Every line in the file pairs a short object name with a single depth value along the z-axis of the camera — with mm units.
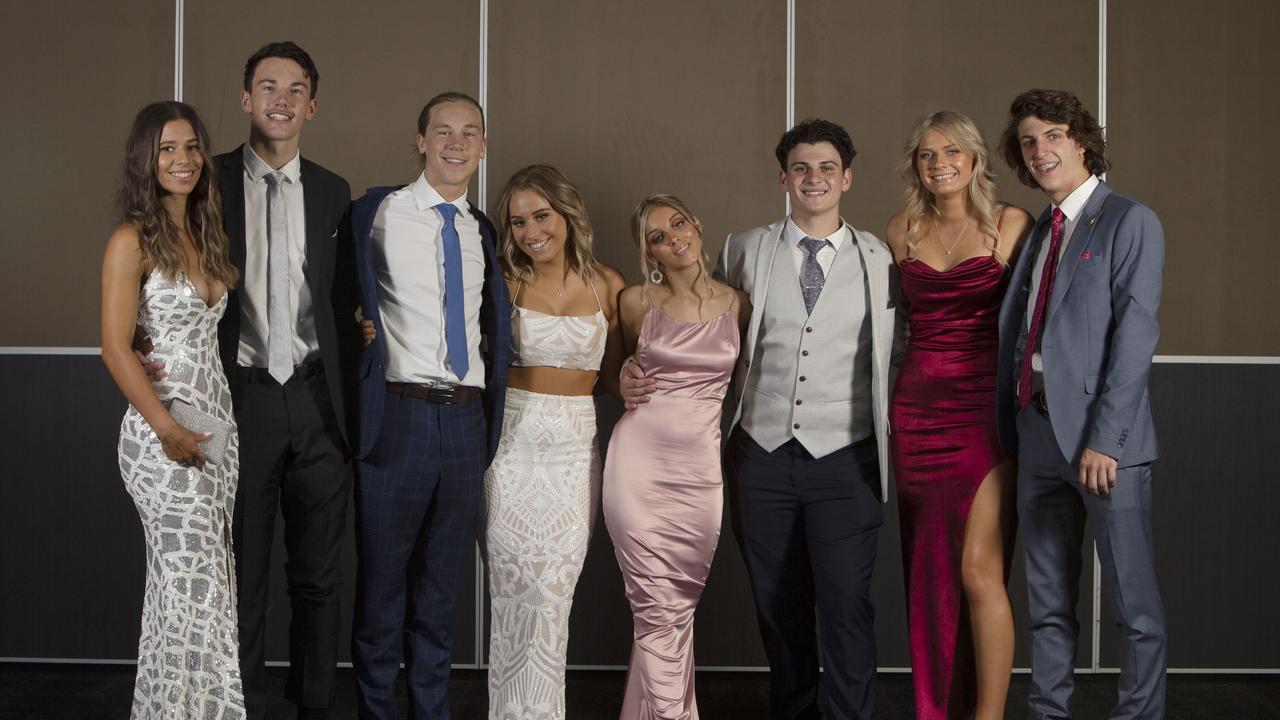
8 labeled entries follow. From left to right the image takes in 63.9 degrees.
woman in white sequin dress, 2562
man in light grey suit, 2975
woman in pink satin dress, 3010
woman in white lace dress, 3023
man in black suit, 2855
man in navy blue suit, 2910
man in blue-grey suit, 2682
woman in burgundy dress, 3006
